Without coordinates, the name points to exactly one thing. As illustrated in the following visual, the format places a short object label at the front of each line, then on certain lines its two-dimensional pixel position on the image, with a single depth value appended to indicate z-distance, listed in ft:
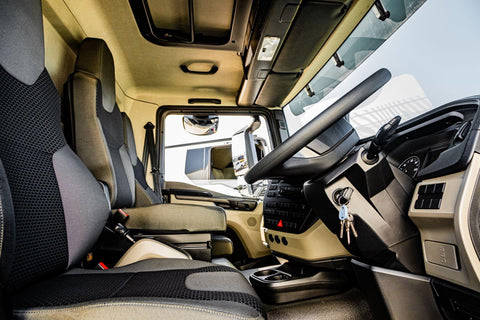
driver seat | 1.39
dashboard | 1.56
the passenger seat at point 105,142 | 3.91
